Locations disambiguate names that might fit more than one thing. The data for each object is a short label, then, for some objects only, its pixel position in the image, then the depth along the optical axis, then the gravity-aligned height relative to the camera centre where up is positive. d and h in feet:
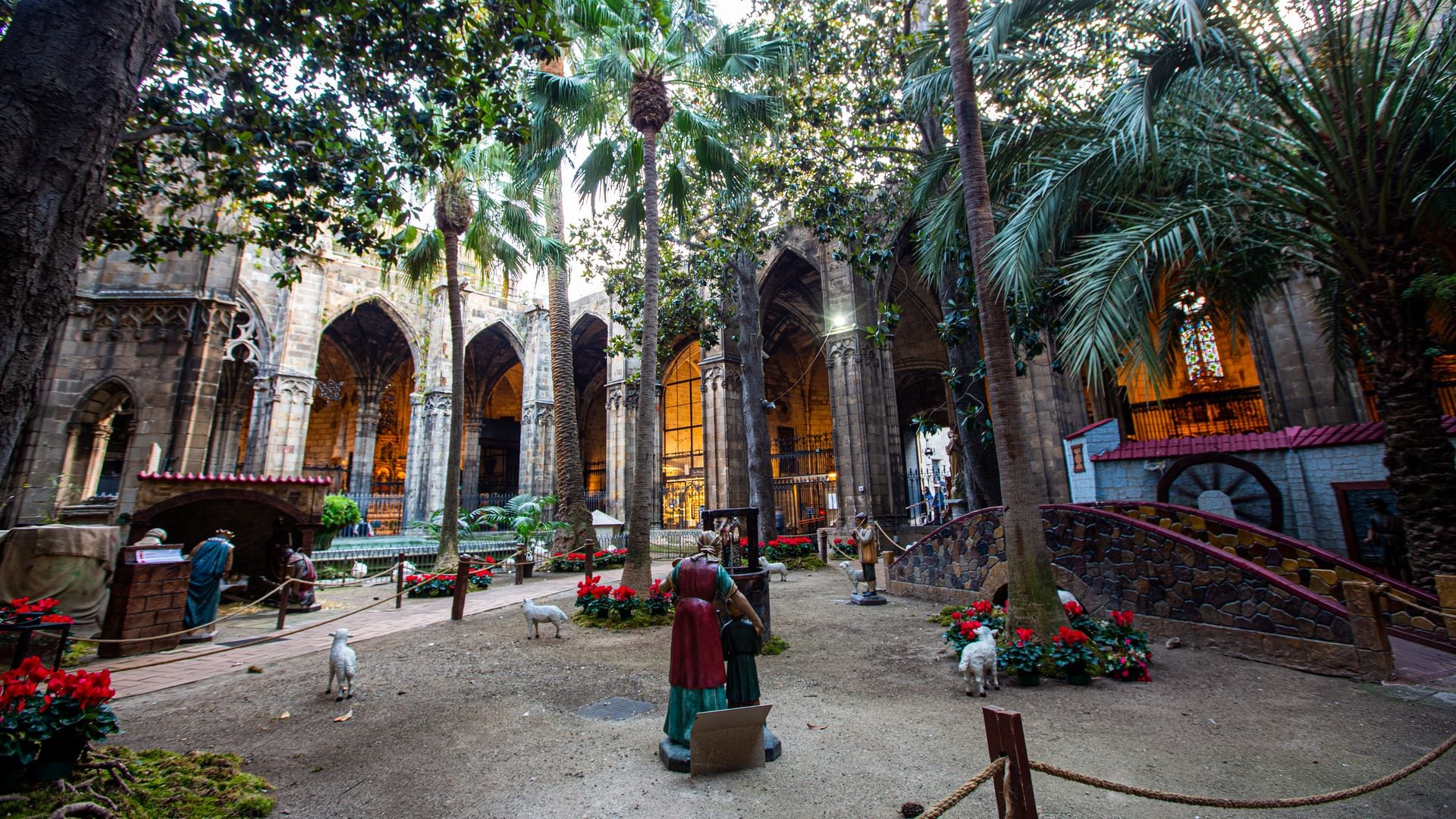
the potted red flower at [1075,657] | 14.93 -3.95
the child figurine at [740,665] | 11.26 -2.95
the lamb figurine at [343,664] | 14.74 -3.53
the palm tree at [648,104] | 27.20 +21.82
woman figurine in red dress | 10.68 -2.68
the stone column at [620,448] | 66.59 +8.19
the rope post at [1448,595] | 15.17 -2.65
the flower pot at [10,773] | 7.98 -3.33
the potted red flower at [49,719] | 8.06 -2.71
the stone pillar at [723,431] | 60.34 +8.91
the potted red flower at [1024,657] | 15.06 -4.01
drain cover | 13.55 -4.63
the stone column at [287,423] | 58.23 +10.55
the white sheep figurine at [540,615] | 21.83 -3.63
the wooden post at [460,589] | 25.36 -2.95
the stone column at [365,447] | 77.77 +11.01
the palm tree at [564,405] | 41.45 +8.32
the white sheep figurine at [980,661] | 14.42 -3.82
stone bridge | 14.83 -2.64
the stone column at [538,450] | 73.56 +9.00
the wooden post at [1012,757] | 6.26 -2.77
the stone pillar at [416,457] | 70.49 +8.04
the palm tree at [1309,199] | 17.60 +10.31
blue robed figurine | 21.67 -2.03
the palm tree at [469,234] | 37.58 +20.04
